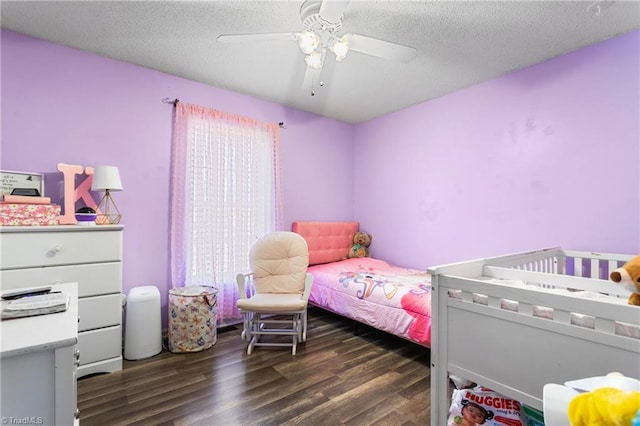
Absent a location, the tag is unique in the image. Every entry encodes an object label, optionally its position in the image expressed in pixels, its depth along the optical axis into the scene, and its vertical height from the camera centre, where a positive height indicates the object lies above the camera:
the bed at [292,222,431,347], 2.35 -0.69
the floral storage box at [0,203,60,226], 1.92 -0.01
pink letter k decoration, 2.25 +0.16
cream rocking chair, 2.78 -0.65
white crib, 1.01 -0.47
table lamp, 2.30 +0.24
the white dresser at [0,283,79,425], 0.84 -0.48
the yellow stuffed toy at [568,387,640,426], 0.61 -0.42
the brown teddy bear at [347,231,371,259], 4.07 -0.46
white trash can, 2.39 -0.93
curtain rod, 2.85 +1.08
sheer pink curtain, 2.88 +0.18
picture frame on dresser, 2.07 +0.23
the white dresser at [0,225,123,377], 1.88 -0.39
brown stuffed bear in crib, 1.08 -0.25
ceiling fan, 1.63 +1.03
